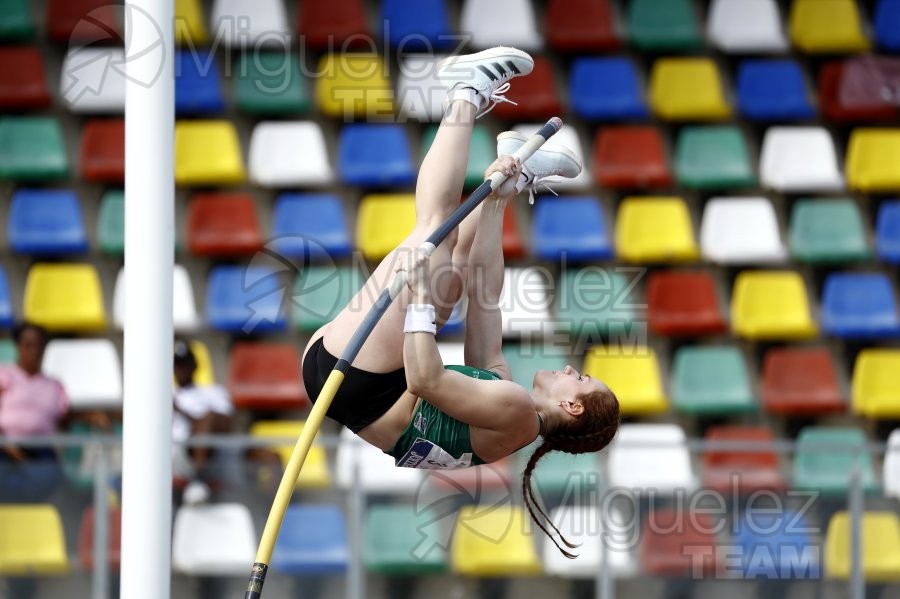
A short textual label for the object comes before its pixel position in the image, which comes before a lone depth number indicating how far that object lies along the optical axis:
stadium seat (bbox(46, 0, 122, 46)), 14.85
